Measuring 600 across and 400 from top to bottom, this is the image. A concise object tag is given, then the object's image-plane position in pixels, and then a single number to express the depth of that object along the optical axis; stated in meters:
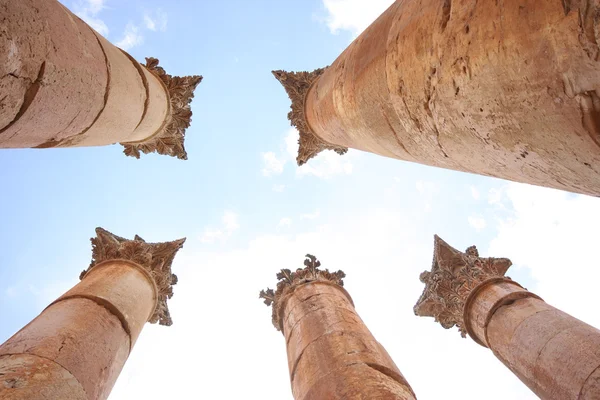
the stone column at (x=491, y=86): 2.62
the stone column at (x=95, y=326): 4.89
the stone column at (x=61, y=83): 3.53
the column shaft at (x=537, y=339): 6.21
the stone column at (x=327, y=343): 5.24
